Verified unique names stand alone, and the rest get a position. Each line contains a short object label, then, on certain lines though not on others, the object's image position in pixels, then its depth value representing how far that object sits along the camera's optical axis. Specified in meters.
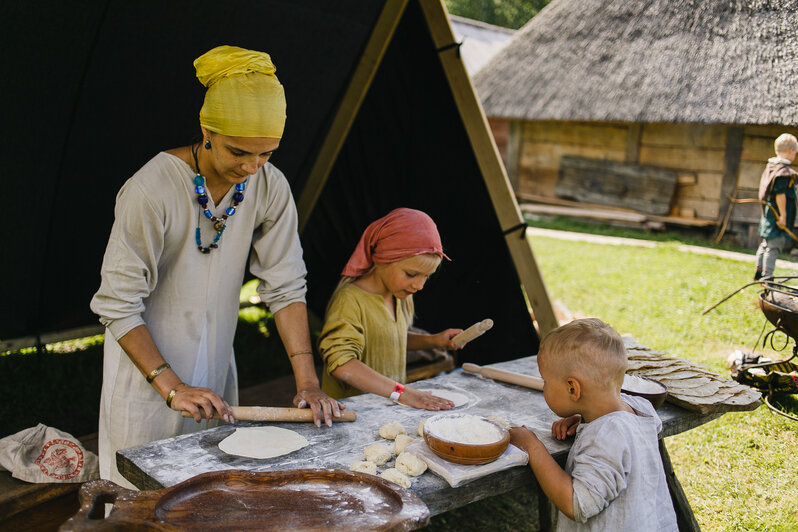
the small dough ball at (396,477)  1.54
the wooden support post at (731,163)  6.70
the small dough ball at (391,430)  1.82
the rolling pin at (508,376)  2.29
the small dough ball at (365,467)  1.59
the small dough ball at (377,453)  1.66
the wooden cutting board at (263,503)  1.26
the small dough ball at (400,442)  1.72
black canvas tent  2.88
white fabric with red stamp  2.50
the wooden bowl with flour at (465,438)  1.61
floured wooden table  1.59
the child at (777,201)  4.18
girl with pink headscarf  2.27
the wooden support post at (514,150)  12.42
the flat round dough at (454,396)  2.15
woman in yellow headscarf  1.76
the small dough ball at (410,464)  1.61
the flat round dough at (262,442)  1.69
